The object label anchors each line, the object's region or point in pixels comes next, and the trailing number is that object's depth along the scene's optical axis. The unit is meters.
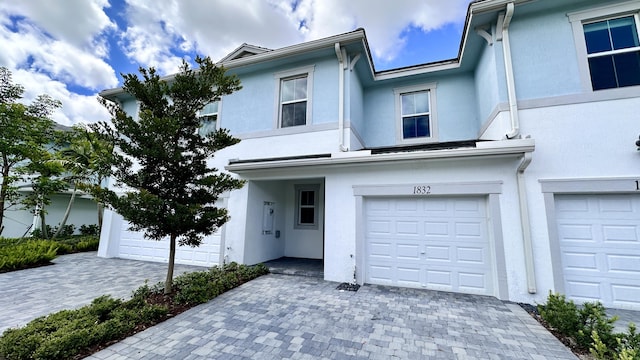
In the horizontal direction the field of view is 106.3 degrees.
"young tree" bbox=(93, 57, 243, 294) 4.36
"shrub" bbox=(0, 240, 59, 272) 7.01
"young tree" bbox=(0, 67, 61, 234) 8.77
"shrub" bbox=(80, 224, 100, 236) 13.63
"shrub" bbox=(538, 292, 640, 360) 2.60
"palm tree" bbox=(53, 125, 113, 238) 10.17
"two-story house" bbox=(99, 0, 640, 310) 4.68
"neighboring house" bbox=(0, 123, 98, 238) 12.46
